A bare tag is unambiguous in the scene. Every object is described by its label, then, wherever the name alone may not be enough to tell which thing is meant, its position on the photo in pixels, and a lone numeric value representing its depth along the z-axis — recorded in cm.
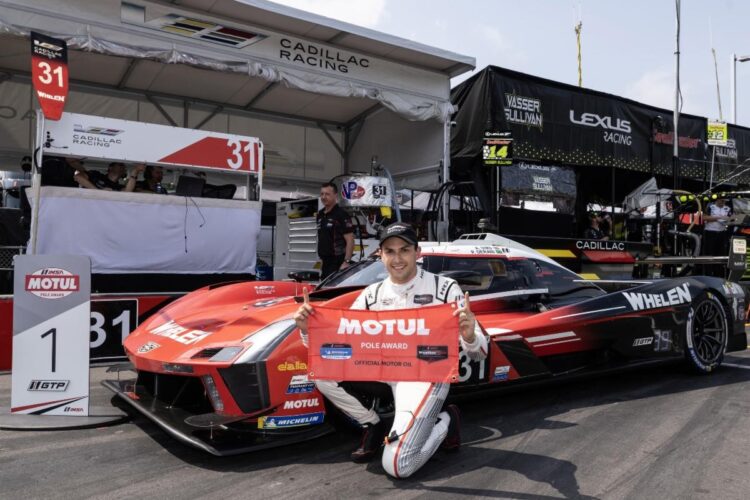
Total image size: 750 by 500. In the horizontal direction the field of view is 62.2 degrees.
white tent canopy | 817
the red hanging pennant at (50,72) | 621
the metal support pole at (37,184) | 605
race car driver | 294
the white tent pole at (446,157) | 1058
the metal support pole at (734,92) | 2217
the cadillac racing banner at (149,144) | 634
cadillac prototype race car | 312
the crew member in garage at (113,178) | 694
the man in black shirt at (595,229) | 1170
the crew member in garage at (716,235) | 1188
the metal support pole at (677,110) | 1315
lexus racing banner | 1111
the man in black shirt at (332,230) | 695
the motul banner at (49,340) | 396
